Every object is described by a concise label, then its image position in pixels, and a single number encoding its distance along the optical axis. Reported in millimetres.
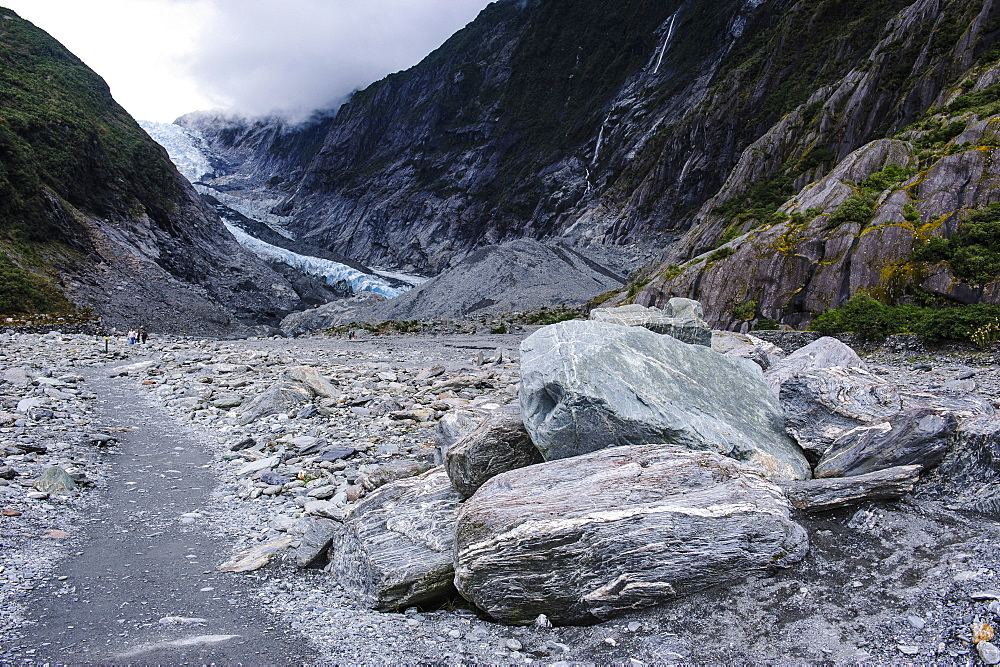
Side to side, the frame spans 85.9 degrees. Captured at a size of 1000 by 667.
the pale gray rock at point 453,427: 7307
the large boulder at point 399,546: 4438
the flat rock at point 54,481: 6554
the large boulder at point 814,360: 6250
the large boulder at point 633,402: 4746
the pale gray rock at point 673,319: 9914
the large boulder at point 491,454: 5254
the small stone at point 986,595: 3145
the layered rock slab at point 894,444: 4586
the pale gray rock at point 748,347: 9891
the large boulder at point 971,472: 4172
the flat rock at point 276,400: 10891
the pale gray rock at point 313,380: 11906
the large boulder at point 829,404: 5375
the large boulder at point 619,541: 3762
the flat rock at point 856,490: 4340
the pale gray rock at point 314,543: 5082
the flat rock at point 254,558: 4984
